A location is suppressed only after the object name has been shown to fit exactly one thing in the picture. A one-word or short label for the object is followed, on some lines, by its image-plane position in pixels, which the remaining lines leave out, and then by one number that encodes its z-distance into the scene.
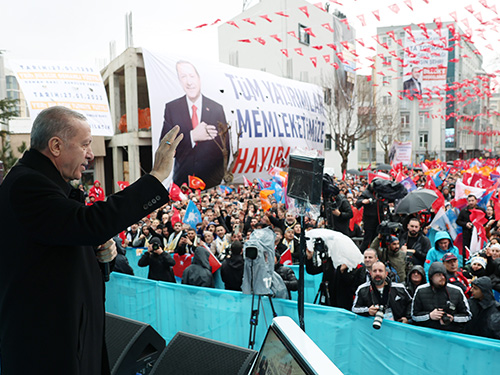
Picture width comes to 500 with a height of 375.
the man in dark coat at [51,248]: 1.46
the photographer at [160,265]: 7.04
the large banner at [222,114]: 19.98
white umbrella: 5.48
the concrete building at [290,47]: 38.56
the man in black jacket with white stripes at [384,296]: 4.74
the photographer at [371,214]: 8.67
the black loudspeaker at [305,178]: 3.90
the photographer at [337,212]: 8.17
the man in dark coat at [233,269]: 6.38
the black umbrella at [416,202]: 8.55
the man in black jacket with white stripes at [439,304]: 4.52
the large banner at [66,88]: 13.59
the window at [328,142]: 40.59
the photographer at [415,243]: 6.90
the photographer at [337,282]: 5.46
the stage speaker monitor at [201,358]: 2.60
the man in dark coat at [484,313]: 4.59
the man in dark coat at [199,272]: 6.29
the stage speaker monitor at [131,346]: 2.86
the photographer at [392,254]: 6.00
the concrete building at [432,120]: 58.28
